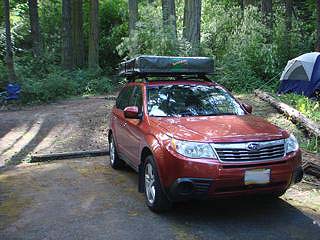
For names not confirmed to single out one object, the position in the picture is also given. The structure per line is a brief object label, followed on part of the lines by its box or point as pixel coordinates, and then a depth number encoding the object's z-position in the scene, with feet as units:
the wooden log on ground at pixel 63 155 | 24.87
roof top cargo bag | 17.84
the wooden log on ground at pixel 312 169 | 17.55
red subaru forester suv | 12.51
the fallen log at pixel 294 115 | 23.48
